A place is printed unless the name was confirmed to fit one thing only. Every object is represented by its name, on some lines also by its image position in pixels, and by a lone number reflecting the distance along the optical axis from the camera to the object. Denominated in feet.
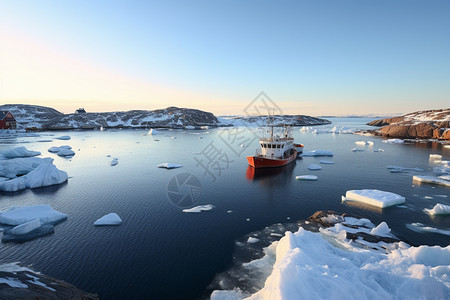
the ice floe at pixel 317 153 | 184.75
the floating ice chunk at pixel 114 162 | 150.75
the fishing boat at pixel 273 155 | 142.92
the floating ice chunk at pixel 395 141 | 252.62
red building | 371.43
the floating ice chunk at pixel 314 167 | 136.98
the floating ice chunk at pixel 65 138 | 296.79
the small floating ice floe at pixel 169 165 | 140.88
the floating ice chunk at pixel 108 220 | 67.67
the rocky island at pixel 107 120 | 493.36
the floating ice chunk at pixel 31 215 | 65.57
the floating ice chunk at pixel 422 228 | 61.96
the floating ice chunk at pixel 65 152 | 184.51
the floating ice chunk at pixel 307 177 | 115.24
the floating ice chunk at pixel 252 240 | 58.08
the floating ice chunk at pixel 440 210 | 71.56
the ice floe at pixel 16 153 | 152.76
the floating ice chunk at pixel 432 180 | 103.12
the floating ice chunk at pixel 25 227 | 60.11
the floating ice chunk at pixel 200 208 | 79.05
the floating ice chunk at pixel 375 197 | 78.36
